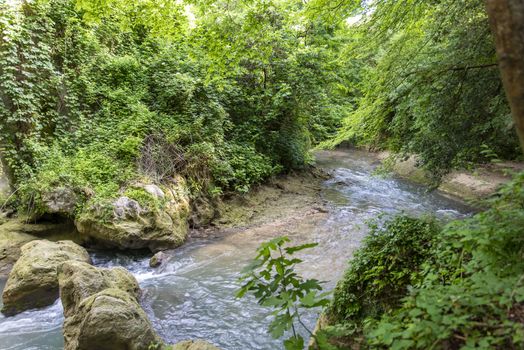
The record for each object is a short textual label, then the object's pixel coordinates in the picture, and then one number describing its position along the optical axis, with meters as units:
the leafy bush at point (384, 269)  3.38
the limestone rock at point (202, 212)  9.07
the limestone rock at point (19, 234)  6.91
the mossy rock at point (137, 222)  7.20
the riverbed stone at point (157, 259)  7.03
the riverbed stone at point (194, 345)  3.59
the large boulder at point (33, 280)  5.53
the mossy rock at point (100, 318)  3.96
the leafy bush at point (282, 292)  2.02
